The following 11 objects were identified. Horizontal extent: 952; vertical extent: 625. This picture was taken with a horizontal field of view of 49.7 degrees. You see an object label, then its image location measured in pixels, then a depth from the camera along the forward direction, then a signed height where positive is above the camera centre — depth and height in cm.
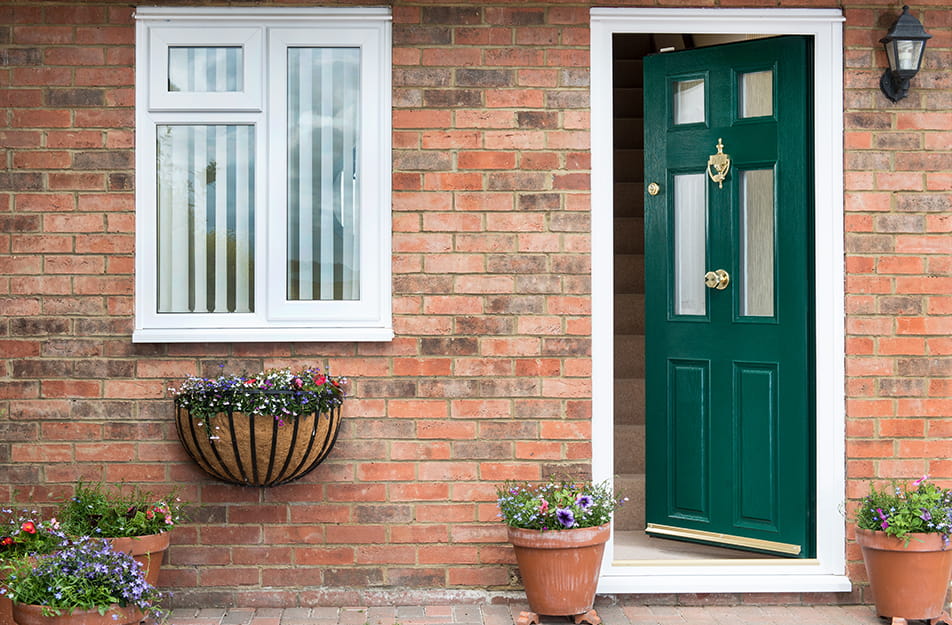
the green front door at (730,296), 439 +6
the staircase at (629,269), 536 +23
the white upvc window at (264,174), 416 +55
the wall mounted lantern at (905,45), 408 +106
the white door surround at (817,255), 423 +22
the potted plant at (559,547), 386 -89
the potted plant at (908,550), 388 -92
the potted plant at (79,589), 331 -91
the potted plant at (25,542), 366 -84
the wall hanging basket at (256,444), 387 -51
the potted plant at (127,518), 384 -80
